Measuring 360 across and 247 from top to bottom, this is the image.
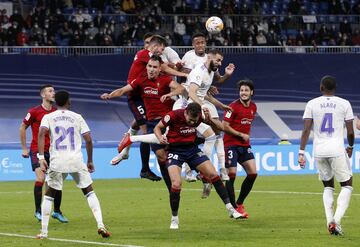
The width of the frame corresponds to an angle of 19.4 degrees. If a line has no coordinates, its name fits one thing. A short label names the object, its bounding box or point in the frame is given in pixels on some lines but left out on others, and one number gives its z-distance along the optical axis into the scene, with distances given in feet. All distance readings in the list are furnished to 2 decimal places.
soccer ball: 63.41
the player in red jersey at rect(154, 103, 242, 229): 52.65
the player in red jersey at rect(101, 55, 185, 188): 59.16
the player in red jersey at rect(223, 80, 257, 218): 59.57
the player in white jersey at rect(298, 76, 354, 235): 49.52
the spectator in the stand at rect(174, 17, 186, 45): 120.47
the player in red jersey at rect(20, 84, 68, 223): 58.85
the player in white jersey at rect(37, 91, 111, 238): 49.47
